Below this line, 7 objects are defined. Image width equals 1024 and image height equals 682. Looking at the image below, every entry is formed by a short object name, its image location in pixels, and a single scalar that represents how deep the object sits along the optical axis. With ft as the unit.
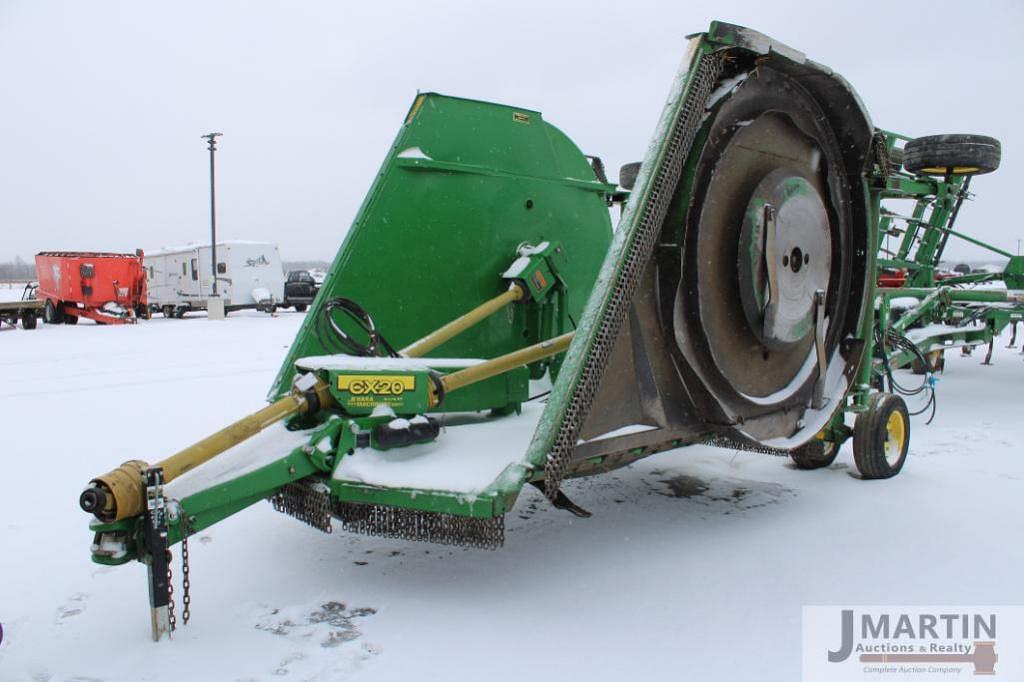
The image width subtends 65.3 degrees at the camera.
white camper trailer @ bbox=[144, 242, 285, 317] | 85.61
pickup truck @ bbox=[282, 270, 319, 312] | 90.38
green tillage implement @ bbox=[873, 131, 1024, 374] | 22.89
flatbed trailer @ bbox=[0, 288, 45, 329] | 63.52
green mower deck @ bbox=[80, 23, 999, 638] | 10.21
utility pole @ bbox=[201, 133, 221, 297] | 84.38
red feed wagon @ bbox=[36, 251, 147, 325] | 69.36
